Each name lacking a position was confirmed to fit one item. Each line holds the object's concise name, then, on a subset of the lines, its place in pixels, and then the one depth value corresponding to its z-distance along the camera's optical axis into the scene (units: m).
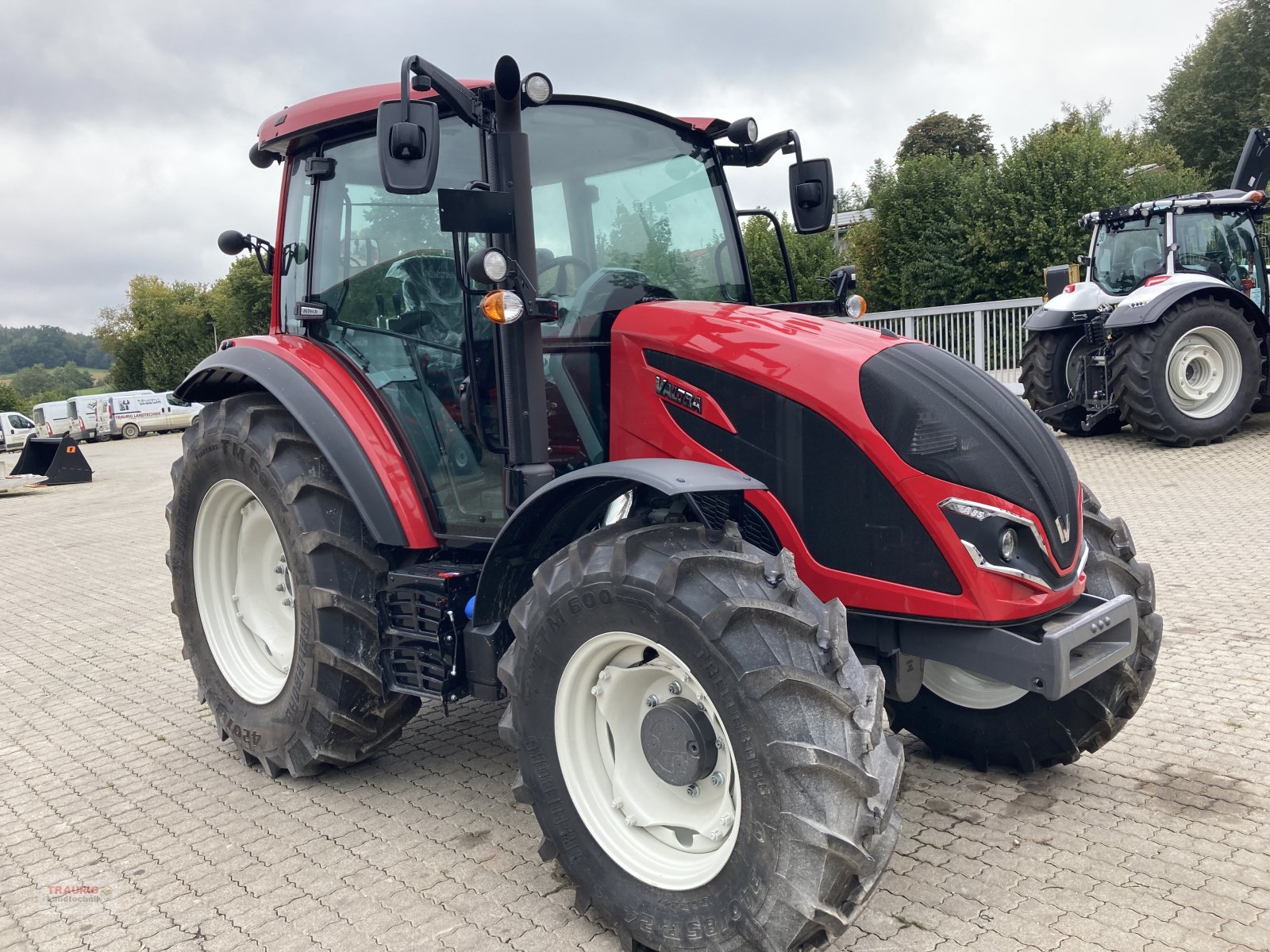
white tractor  10.27
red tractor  2.38
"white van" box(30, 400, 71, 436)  35.03
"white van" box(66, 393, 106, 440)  34.19
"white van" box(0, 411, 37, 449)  35.56
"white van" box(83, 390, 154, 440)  34.03
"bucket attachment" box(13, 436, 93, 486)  19.02
